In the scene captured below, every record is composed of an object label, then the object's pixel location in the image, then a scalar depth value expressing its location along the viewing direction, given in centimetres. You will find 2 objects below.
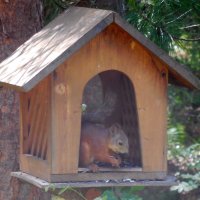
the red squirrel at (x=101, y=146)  654
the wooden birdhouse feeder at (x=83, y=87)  631
